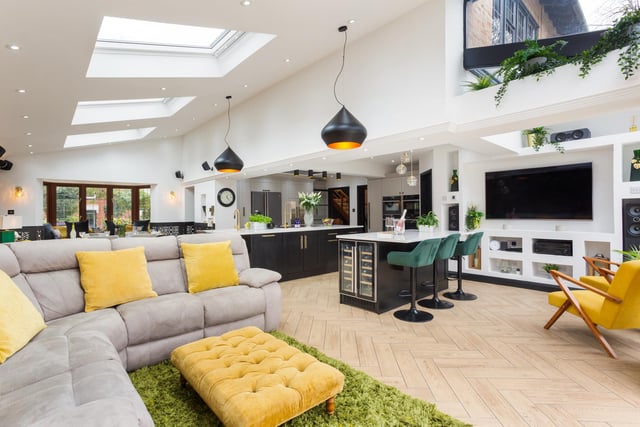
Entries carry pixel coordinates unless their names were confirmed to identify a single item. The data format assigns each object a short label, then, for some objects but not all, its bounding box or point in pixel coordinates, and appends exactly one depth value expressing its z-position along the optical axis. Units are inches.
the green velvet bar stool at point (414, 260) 143.6
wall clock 347.6
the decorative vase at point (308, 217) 255.3
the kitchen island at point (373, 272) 159.5
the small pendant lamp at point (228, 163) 215.9
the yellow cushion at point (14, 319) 69.6
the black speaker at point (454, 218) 242.6
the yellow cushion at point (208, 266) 123.6
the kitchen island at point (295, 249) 221.4
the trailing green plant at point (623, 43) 108.3
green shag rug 74.1
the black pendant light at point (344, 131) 134.6
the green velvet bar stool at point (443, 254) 162.9
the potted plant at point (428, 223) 195.6
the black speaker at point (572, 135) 198.1
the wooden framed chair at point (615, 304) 100.1
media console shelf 189.0
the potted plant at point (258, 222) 237.6
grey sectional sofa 50.6
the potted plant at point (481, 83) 146.3
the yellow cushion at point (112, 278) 102.7
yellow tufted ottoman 60.2
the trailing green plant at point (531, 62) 128.0
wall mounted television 197.5
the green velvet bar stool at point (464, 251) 180.4
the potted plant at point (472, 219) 227.9
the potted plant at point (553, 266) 204.3
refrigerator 379.6
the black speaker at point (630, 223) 170.6
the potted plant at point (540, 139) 199.0
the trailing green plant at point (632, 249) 167.5
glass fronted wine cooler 161.3
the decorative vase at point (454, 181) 242.1
